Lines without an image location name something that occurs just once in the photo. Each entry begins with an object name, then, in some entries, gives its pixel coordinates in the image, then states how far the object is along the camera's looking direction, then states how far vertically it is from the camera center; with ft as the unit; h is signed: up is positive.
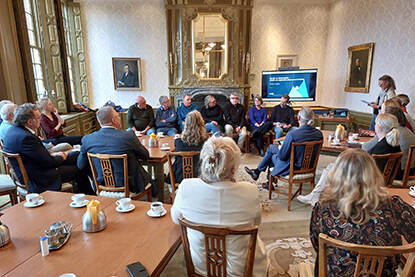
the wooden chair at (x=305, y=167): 9.23 -3.04
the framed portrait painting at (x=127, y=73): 21.45 +1.18
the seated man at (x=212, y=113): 17.38 -1.79
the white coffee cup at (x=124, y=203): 5.21 -2.35
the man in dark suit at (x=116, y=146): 7.43 -1.71
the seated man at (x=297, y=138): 9.23 -1.90
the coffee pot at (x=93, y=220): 4.44 -2.28
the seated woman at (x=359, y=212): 3.74 -1.90
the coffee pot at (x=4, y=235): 4.03 -2.30
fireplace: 20.58 -0.54
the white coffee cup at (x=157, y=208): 5.05 -2.37
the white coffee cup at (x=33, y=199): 5.41 -2.31
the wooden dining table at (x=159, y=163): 8.90 -2.69
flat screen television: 19.40 +0.10
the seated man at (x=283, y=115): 17.64 -2.02
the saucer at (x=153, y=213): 4.97 -2.45
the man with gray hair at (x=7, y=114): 9.71 -0.96
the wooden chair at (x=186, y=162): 7.63 -2.30
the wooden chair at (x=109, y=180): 7.13 -2.72
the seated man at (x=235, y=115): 17.95 -2.01
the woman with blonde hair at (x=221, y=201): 4.02 -1.80
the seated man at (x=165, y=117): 16.29 -1.93
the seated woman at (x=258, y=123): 17.38 -2.57
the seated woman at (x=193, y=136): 8.11 -1.56
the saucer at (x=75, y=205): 5.31 -2.41
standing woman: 13.87 -0.18
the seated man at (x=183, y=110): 16.74 -1.53
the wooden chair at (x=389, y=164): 7.28 -2.35
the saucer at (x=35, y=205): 5.30 -2.40
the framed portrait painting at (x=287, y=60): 21.88 +2.16
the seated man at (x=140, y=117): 15.78 -1.84
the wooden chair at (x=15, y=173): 7.29 -2.56
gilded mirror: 19.77 +3.14
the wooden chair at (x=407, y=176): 8.15 -3.00
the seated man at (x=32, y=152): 7.50 -1.85
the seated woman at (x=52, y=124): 12.29 -1.75
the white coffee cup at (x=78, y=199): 5.39 -2.32
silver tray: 3.96 -2.42
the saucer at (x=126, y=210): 5.13 -2.44
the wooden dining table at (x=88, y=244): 3.58 -2.47
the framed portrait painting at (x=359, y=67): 17.06 +1.21
